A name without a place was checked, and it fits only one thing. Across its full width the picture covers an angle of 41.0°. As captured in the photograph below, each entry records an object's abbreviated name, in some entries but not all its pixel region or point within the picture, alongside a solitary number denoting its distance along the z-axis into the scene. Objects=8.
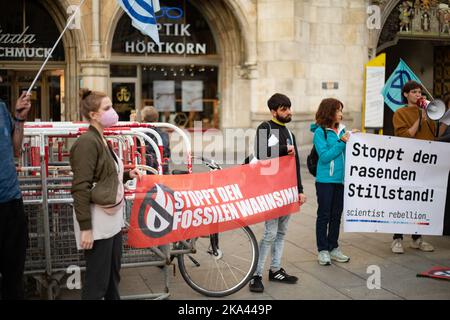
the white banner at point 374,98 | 14.70
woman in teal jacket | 6.42
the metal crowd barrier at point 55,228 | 5.00
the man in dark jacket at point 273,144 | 5.76
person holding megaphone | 7.09
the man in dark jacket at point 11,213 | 4.31
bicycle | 5.51
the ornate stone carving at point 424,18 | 19.08
